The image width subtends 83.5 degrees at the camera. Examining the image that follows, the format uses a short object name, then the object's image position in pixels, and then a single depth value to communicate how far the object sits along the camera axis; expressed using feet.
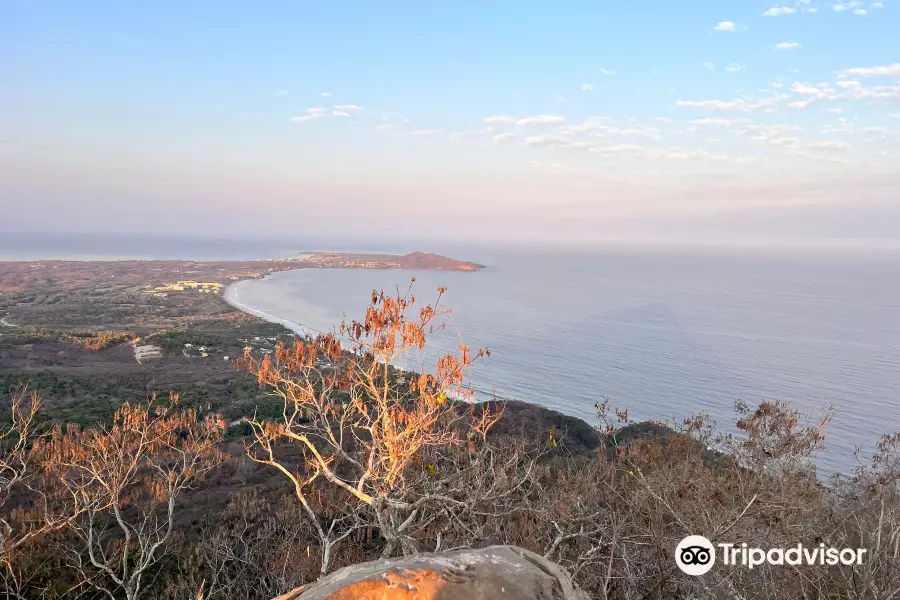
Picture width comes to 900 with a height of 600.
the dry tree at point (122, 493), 29.14
